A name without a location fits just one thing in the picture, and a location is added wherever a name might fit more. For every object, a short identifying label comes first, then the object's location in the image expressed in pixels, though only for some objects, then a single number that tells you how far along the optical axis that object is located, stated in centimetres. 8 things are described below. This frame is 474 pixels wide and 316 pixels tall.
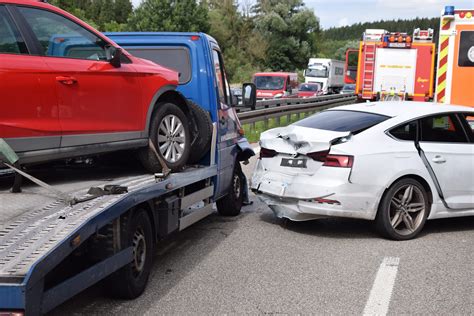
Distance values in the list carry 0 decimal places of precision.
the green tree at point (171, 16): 5869
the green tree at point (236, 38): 6211
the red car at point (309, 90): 3976
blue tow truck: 318
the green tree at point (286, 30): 6725
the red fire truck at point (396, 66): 1794
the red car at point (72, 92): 425
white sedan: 626
